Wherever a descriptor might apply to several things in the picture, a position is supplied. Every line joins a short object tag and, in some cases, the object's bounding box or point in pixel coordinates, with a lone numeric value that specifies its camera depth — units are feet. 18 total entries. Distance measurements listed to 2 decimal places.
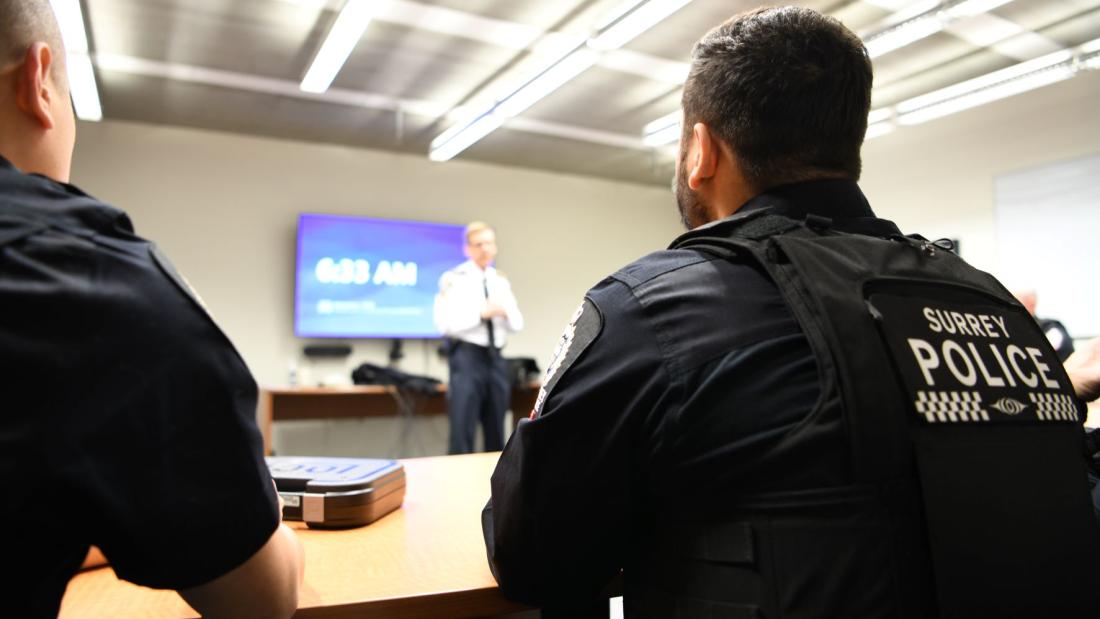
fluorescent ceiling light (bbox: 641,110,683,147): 17.53
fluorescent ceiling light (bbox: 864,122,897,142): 17.54
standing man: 15.43
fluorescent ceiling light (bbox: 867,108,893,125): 16.80
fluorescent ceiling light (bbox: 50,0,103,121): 11.48
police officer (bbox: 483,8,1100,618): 2.29
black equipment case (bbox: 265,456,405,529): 3.46
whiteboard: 15.49
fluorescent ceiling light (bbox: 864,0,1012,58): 11.55
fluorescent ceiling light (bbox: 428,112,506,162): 16.75
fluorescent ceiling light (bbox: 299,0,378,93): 11.55
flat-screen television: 19.08
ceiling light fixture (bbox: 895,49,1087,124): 13.74
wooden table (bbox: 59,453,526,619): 2.50
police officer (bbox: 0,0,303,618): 1.74
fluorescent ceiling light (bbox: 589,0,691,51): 11.30
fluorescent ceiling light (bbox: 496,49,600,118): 13.50
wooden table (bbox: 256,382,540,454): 17.75
